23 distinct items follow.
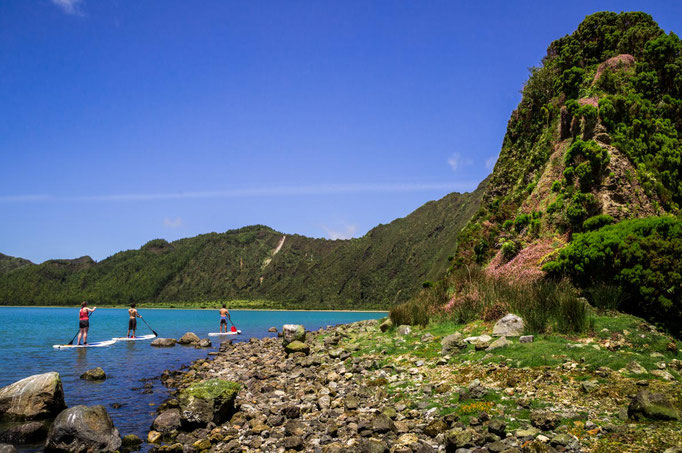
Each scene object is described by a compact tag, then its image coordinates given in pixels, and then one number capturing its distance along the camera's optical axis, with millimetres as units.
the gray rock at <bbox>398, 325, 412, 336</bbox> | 17969
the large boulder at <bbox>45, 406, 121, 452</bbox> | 9484
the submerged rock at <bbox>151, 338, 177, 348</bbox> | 30423
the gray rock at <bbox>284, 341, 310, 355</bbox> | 20575
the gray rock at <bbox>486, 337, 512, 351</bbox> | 11591
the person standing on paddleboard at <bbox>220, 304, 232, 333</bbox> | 39109
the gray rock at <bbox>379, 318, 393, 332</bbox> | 21125
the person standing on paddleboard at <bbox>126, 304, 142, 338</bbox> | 32466
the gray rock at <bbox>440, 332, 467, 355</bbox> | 12602
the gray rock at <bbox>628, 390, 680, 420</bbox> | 6314
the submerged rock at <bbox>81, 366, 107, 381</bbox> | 17688
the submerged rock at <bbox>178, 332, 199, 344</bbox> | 32069
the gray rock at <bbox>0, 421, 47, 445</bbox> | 10242
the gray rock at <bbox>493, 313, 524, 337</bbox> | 12565
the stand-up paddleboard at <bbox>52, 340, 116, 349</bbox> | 27984
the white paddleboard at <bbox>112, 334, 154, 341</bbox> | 34625
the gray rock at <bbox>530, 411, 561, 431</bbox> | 6844
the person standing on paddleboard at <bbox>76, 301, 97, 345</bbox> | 27812
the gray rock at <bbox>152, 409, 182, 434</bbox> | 10797
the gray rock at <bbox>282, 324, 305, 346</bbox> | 23188
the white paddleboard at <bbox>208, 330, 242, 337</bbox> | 39459
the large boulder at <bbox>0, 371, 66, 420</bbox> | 11617
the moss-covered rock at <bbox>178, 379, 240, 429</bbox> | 10469
